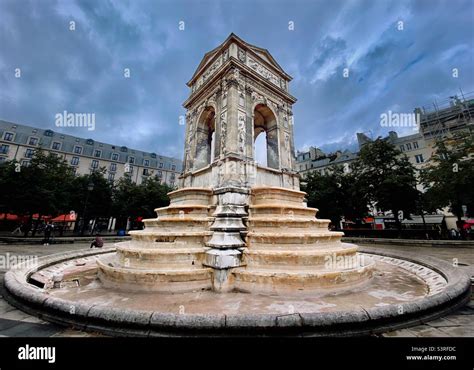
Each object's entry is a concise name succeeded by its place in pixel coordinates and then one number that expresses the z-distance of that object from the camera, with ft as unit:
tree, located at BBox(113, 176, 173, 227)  104.17
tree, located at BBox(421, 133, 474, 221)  62.49
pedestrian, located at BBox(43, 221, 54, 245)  58.53
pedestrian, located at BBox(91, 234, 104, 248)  43.04
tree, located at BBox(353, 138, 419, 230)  75.00
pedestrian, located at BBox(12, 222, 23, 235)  98.87
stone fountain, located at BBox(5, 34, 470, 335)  10.73
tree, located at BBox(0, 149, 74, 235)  67.31
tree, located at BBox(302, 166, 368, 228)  89.86
